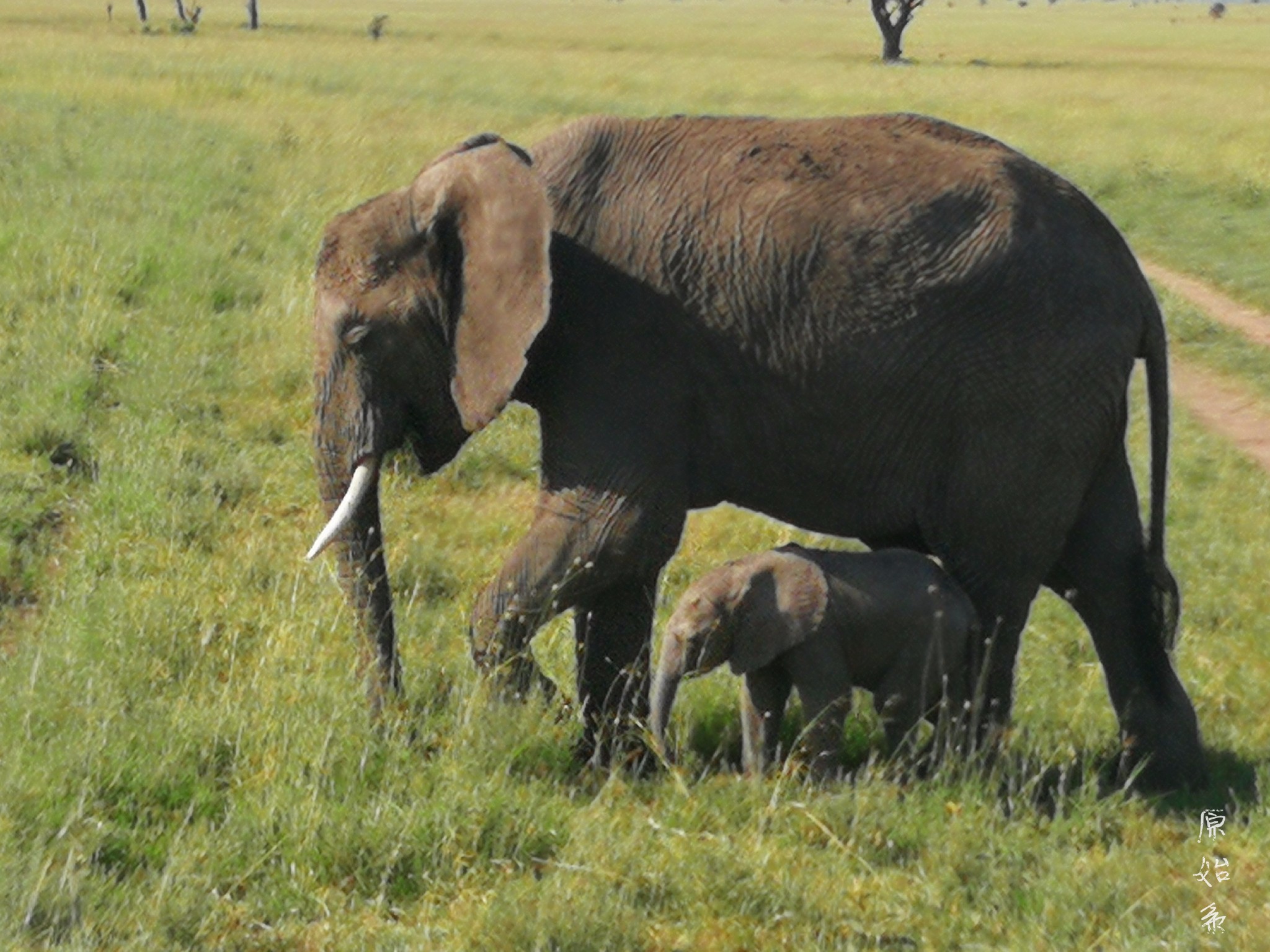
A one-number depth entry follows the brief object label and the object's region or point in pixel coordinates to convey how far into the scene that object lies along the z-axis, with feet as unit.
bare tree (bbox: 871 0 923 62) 364.79
